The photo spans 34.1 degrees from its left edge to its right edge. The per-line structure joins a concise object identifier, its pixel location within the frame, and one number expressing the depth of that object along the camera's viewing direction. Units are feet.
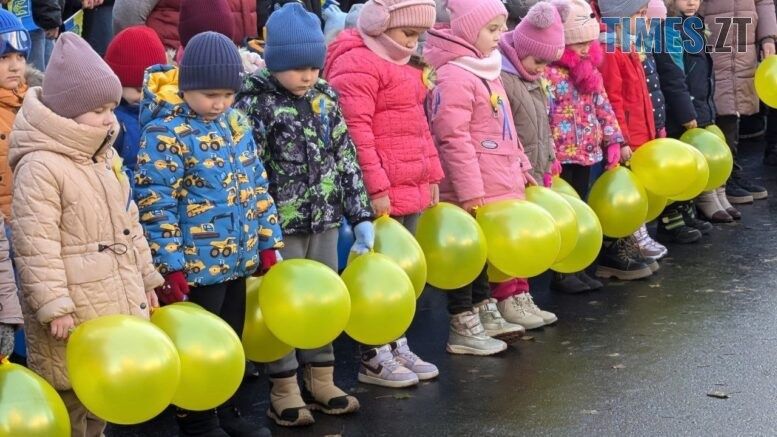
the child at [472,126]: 21.61
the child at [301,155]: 18.10
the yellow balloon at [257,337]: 17.66
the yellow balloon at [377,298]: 17.83
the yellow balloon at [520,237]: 20.86
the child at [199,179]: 16.38
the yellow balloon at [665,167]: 25.58
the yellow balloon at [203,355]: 15.29
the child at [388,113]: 19.61
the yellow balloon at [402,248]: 18.94
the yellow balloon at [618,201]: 24.82
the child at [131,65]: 18.95
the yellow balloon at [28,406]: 13.41
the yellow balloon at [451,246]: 20.15
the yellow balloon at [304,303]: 16.67
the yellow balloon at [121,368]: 14.08
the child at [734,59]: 32.99
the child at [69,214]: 14.51
